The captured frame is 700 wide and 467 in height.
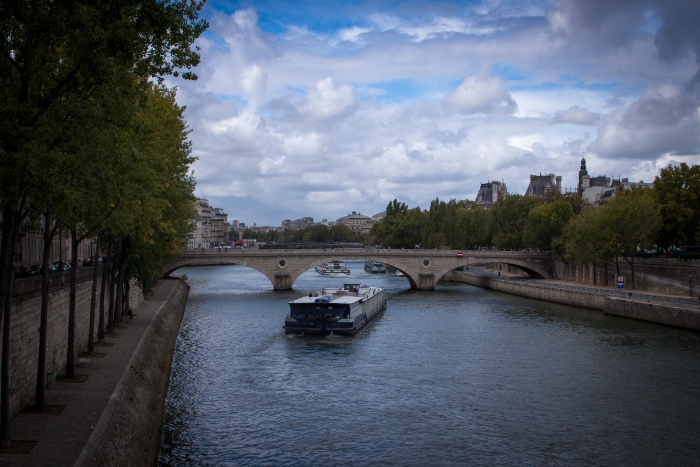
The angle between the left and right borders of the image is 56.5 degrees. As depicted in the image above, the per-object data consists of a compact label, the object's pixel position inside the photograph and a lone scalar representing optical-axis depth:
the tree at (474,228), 110.38
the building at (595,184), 131.88
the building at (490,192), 186.50
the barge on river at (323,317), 44.50
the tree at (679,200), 65.81
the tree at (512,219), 96.88
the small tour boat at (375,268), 125.56
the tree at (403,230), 131.25
